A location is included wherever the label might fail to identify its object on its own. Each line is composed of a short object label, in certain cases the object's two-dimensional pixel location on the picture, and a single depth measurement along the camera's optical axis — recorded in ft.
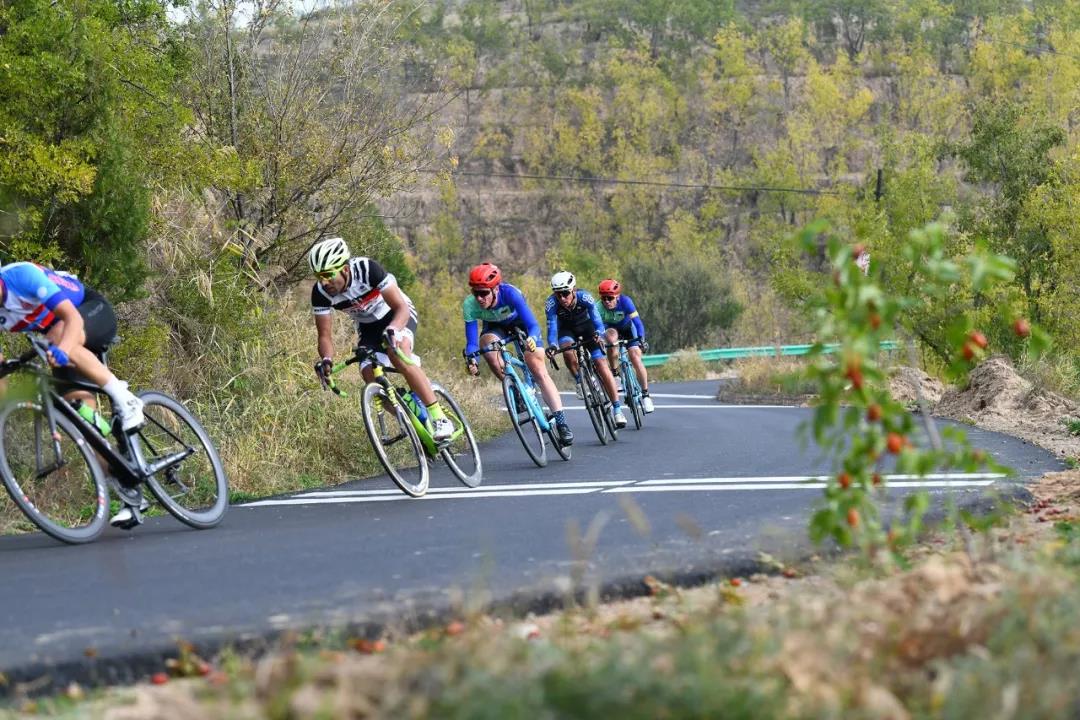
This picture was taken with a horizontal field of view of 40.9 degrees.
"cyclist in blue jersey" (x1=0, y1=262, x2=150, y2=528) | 27.68
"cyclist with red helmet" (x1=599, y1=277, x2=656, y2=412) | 62.90
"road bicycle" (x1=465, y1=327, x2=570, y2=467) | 42.75
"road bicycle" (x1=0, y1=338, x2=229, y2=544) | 28.35
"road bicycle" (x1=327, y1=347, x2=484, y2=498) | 35.02
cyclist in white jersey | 34.35
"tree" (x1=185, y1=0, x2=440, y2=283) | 57.16
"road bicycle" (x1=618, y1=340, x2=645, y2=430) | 61.21
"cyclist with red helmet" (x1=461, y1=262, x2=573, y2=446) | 44.24
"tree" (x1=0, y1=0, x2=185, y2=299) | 37.37
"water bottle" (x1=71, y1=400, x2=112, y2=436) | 28.94
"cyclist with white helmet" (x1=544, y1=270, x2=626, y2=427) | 53.16
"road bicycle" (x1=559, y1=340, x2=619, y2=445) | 52.16
